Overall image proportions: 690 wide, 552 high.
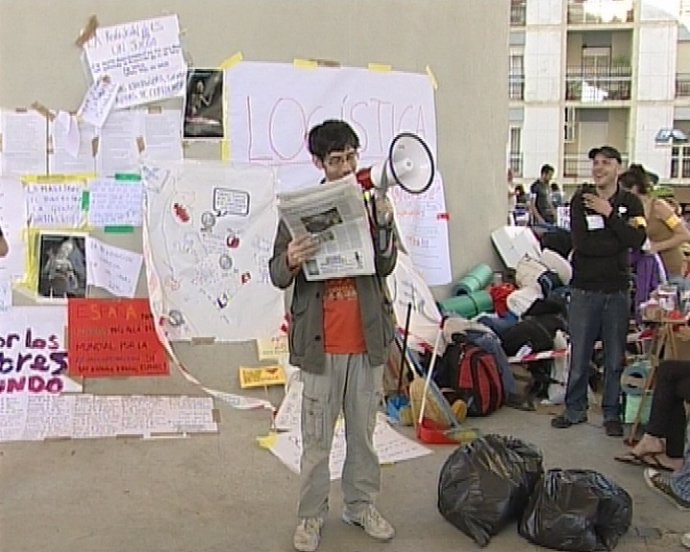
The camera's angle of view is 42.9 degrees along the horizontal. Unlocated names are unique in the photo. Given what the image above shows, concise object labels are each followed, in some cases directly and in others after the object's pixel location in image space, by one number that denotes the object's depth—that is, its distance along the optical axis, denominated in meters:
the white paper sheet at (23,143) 4.73
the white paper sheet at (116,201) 4.87
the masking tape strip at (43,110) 4.76
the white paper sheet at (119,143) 4.85
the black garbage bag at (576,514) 3.36
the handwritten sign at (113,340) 4.90
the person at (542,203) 11.96
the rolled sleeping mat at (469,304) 5.82
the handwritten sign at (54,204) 4.80
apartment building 23.55
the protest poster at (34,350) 4.82
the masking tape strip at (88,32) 4.77
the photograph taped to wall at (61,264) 4.85
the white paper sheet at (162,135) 4.90
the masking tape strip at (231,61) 5.00
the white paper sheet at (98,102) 4.81
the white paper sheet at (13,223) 4.77
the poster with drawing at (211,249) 4.98
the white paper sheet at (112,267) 4.91
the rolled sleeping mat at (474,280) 6.05
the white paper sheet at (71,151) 4.79
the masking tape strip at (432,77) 5.70
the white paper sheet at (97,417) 4.65
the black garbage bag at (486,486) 3.47
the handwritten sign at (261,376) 5.17
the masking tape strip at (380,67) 5.41
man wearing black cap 4.68
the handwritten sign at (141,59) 4.80
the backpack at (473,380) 5.10
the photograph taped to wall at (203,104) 4.95
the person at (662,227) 5.68
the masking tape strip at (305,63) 5.18
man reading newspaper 3.15
